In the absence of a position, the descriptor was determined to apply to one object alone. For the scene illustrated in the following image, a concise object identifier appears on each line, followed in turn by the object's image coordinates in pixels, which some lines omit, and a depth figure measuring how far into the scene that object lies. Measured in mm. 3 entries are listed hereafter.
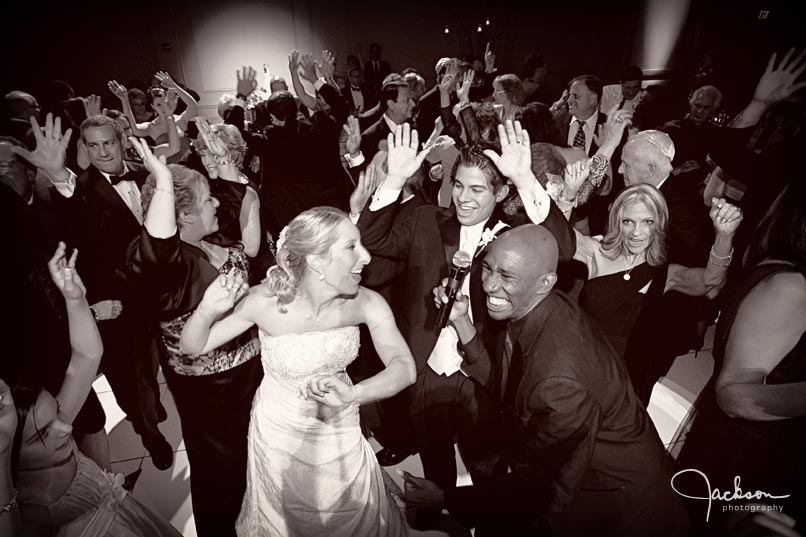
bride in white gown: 1631
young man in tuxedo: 1990
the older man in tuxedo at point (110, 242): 2182
